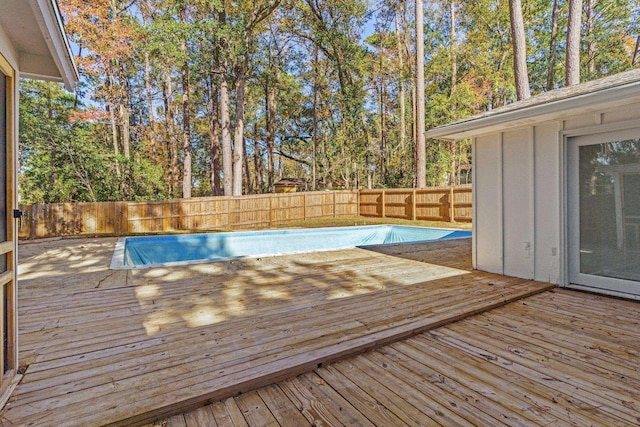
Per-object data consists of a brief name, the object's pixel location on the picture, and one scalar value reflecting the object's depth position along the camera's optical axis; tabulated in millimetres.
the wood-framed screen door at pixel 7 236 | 1686
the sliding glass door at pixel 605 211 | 3186
